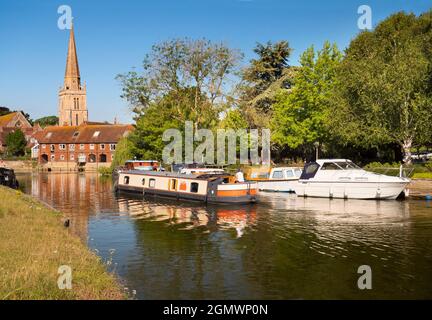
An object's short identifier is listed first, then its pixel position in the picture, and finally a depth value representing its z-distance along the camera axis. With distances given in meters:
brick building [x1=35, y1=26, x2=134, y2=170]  113.00
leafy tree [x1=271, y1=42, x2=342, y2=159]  56.06
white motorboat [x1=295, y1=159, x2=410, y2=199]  33.09
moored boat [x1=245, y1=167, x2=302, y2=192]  40.96
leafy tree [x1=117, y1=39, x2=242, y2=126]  51.62
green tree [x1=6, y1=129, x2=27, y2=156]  126.64
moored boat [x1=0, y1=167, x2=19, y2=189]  48.06
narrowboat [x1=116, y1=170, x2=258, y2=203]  31.89
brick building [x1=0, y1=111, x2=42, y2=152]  136.12
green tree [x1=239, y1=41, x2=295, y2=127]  61.81
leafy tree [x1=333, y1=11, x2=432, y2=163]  42.59
